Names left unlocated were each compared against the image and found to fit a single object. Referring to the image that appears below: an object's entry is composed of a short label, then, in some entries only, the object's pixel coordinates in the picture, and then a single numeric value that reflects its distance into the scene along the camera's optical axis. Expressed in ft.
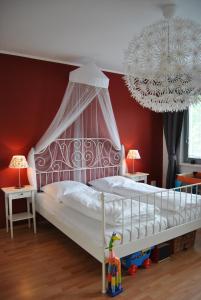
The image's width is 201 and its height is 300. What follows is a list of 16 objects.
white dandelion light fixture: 6.93
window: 16.71
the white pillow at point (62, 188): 12.12
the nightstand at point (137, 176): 16.30
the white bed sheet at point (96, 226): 8.52
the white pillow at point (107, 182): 13.87
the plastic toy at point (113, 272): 7.86
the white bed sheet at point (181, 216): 9.88
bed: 8.44
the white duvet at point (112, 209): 8.75
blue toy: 9.11
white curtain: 13.38
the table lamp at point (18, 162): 12.35
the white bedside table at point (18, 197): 12.25
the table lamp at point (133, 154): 16.56
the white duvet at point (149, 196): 10.34
